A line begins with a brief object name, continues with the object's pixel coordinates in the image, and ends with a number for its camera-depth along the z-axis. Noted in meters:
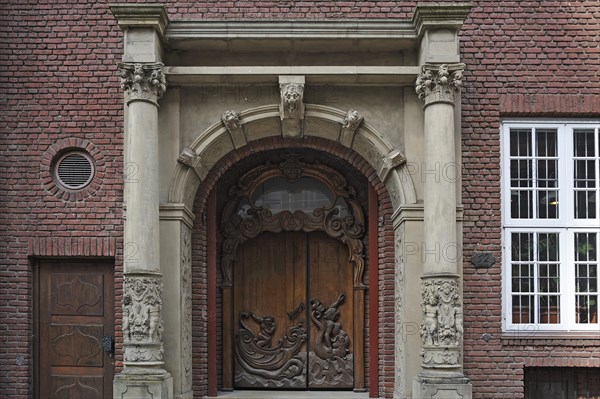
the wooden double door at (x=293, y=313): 11.59
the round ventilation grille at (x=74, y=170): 11.00
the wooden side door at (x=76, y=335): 10.96
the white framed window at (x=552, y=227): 10.89
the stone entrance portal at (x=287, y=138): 9.84
